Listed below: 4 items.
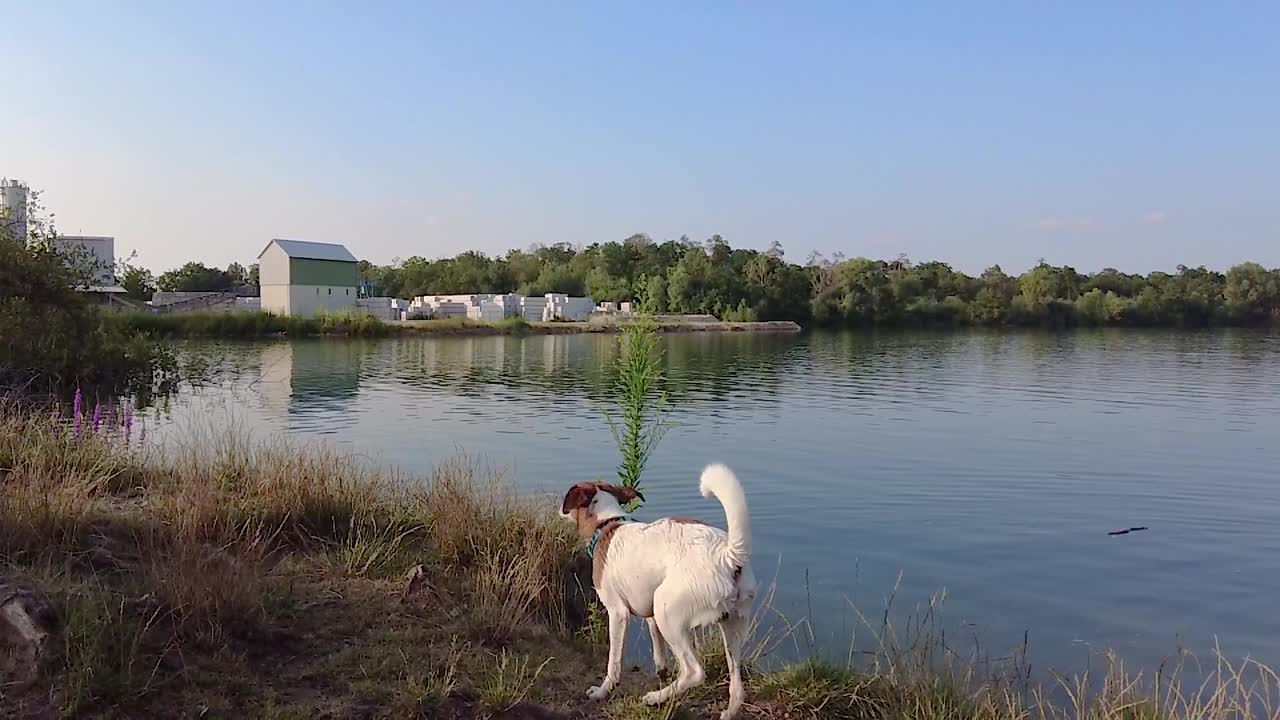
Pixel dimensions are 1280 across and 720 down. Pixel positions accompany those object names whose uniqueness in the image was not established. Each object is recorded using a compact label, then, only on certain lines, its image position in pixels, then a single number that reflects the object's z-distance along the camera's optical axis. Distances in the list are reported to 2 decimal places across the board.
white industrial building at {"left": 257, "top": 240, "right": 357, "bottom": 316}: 71.88
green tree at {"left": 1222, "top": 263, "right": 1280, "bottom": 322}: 112.00
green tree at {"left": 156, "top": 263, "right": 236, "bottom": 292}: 110.88
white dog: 4.27
